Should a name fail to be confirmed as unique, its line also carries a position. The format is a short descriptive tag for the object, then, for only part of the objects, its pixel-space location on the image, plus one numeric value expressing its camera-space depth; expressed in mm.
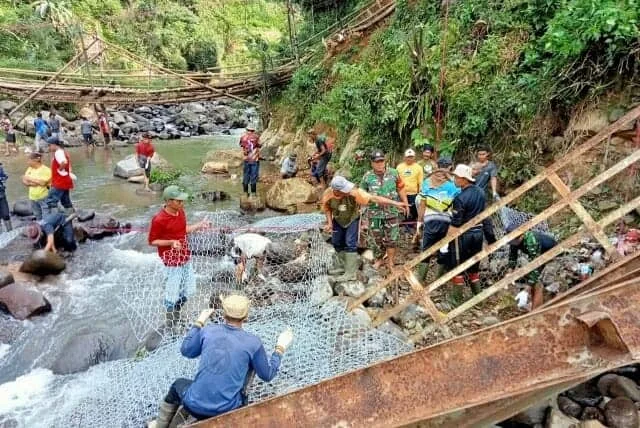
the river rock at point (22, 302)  5910
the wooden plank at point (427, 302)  3738
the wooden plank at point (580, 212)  3139
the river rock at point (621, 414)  3082
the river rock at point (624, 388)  3268
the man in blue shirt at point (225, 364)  2922
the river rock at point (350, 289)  4945
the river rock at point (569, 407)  3249
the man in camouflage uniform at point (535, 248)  4738
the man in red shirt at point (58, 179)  7348
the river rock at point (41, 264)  6891
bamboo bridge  15031
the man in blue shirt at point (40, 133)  15031
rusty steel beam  1865
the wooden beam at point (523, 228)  2846
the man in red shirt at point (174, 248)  4888
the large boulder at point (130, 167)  13258
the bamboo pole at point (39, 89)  14855
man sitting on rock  11406
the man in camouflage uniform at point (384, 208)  5445
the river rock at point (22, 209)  9453
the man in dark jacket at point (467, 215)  4570
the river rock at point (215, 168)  14109
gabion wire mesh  3801
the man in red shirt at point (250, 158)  9852
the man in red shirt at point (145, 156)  11766
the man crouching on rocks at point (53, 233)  7320
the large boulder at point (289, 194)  9867
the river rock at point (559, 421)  3145
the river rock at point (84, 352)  4988
